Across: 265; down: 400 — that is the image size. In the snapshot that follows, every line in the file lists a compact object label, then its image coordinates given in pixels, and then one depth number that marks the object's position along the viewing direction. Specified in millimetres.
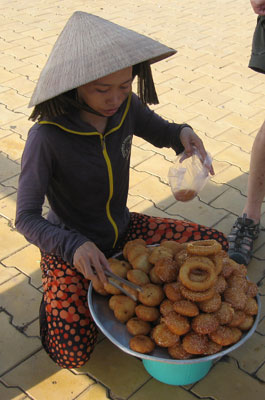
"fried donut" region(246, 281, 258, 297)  2279
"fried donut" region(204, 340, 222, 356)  2061
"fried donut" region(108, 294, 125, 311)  2266
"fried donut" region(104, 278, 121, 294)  2293
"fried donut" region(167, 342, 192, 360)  2059
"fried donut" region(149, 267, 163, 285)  2307
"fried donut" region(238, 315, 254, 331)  2164
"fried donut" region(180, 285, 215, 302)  2076
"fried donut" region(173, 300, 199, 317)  2076
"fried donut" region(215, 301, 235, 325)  2102
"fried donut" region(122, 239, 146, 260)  2514
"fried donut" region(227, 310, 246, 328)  2123
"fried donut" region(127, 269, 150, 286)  2283
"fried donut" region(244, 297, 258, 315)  2211
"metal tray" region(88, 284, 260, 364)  2002
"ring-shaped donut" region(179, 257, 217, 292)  2076
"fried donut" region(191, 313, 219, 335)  2059
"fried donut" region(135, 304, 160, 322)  2193
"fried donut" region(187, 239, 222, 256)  2174
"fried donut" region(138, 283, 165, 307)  2199
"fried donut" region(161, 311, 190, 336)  2068
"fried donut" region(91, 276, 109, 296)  2127
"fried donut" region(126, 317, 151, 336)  2158
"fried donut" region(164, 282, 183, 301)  2143
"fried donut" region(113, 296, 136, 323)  2229
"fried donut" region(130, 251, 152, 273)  2371
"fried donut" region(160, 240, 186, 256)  2441
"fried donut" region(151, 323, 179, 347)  2078
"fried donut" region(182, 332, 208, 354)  2033
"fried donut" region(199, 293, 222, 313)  2102
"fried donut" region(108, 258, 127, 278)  2375
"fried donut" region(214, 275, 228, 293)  2192
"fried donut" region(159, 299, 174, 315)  2141
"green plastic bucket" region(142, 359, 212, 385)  2303
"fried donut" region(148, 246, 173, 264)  2350
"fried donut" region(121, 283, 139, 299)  2258
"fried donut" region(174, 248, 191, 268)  2279
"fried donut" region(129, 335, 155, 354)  2059
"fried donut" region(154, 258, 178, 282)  2230
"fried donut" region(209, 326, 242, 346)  2053
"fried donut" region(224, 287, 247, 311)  2176
